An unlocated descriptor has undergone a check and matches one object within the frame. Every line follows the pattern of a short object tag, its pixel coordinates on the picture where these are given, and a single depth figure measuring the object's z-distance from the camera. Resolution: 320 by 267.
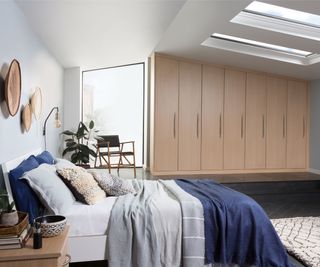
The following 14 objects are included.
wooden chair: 5.98
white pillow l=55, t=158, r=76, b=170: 3.08
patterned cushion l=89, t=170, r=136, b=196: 2.75
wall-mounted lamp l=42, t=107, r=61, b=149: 4.28
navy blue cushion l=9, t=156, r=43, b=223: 2.31
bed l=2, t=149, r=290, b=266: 2.29
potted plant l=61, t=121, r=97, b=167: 5.87
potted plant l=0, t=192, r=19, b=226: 1.78
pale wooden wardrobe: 6.05
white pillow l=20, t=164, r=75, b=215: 2.30
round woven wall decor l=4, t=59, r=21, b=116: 2.51
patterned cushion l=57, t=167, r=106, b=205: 2.48
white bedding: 2.29
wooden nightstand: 1.62
